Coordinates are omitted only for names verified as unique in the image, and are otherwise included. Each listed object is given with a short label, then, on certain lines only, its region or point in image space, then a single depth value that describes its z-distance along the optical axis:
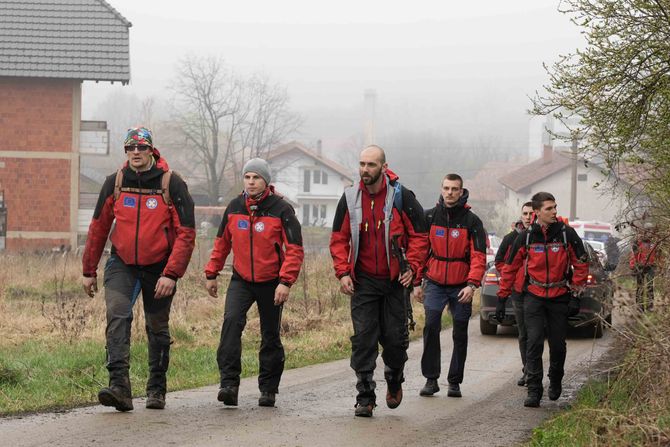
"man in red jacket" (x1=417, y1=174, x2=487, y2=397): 10.63
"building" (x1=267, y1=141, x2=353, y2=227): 98.69
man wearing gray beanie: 9.30
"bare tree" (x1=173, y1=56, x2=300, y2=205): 73.94
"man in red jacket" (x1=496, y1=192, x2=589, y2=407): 10.38
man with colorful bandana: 9.01
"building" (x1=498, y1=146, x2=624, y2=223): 84.44
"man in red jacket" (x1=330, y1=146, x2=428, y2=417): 9.06
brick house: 41.31
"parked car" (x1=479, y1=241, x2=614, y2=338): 17.00
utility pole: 46.87
